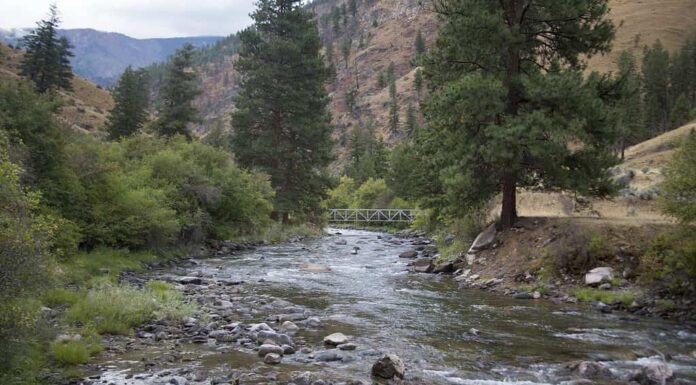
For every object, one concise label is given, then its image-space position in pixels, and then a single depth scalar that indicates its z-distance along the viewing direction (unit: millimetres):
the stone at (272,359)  9086
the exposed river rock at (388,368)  8500
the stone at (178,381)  7801
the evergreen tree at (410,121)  118775
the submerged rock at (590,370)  8648
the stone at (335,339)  10273
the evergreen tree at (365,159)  91275
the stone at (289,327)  11258
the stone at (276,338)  10172
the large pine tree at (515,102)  17516
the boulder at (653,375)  8438
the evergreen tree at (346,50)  191625
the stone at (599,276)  15578
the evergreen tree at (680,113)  79625
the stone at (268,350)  9492
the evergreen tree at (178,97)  50656
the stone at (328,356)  9383
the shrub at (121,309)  10508
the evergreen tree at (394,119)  140000
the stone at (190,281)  16688
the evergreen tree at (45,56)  65562
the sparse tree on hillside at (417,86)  136438
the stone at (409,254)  27438
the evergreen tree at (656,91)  88562
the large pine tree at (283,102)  40969
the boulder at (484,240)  20703
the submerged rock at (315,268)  20906
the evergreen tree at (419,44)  147125
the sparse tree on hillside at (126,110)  55469
